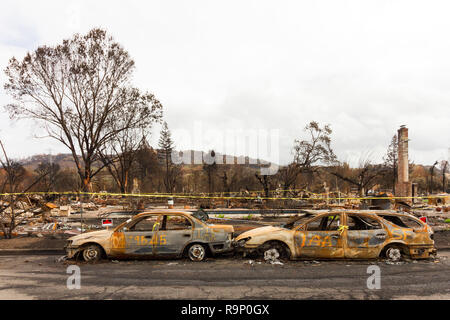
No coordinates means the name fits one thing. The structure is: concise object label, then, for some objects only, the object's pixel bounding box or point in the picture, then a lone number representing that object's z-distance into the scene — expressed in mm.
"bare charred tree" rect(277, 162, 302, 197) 28312
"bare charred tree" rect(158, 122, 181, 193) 52994
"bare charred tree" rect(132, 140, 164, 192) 44031
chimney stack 25891
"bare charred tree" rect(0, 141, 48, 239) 11883
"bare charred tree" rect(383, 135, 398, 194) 35750
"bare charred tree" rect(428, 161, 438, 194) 44378
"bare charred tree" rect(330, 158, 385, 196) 24328
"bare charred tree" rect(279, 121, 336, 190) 30266
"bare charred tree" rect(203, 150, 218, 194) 37656
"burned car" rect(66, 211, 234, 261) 8367
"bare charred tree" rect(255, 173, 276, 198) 24508
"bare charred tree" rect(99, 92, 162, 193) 28786
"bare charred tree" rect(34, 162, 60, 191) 26697
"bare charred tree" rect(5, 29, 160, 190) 24141
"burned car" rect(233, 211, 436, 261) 8102
